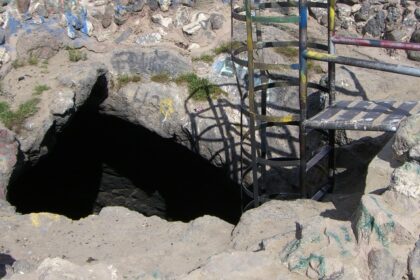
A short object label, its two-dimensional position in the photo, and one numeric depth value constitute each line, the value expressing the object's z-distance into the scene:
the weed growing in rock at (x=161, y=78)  5.89
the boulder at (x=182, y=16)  6.16
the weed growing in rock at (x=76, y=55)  5.91
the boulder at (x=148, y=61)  5.95
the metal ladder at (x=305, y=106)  3.65
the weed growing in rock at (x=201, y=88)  5.73
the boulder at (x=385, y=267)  2.60
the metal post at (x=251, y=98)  3.89
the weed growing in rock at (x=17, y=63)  5.75
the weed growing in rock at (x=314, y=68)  5.61
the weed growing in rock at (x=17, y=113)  5.21
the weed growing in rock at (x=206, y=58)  5.94
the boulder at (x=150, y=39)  6.11
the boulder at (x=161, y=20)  6.13
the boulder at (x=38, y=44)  5.83
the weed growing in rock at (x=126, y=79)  5.96
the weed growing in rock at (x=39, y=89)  5.50
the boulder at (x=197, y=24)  6.11
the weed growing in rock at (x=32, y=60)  5.83
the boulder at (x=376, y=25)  5.69
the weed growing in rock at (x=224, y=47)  5.93
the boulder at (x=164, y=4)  6.12
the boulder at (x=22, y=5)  5.85
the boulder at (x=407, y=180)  2.75
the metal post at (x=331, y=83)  4.20
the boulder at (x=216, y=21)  6.12
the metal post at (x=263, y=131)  4.78
